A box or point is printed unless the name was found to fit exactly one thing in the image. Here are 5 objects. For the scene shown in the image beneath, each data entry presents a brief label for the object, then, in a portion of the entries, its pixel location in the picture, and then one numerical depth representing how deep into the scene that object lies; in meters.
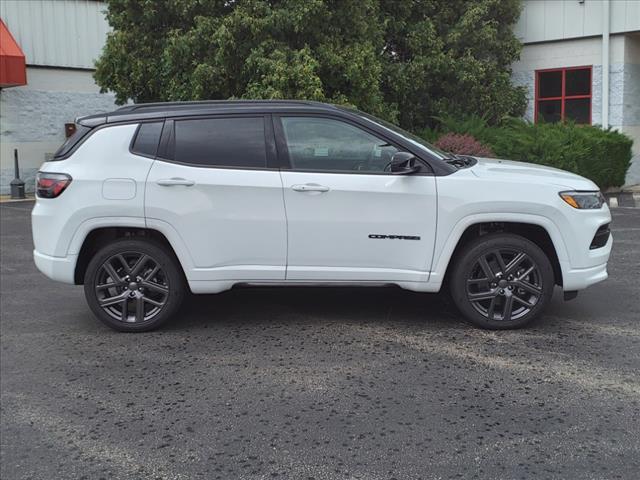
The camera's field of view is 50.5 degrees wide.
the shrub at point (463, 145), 12.54
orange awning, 17.73
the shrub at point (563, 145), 13.44
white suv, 5.25
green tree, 12.67
